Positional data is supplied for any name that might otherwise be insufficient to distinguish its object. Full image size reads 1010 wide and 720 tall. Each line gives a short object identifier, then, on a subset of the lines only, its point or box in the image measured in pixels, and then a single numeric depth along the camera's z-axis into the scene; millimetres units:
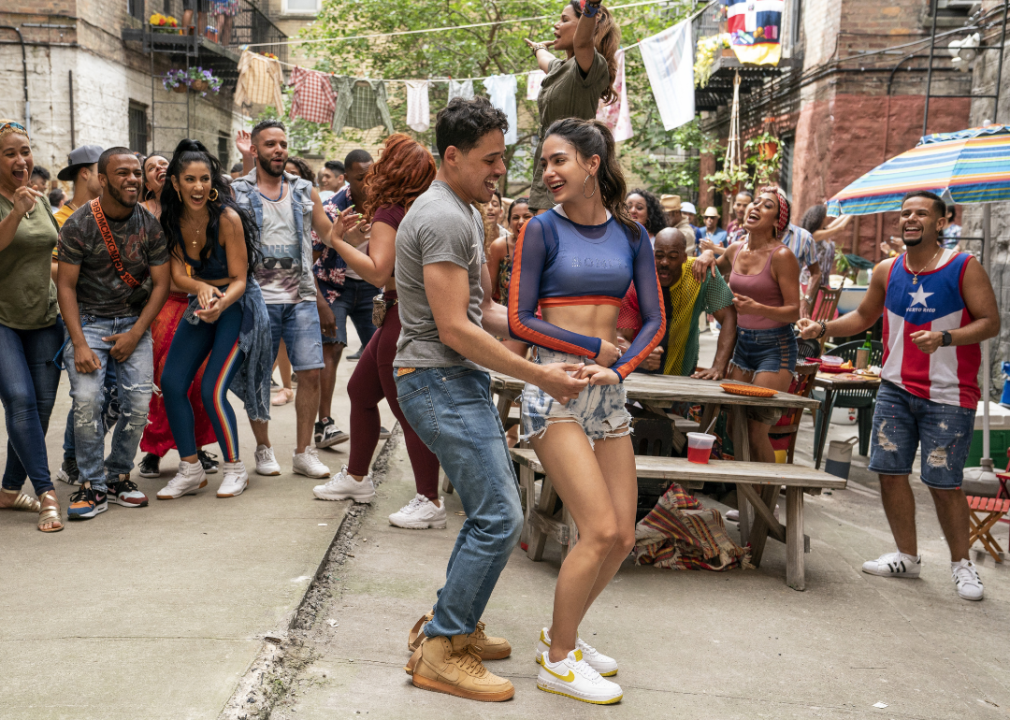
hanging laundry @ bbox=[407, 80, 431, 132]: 16188
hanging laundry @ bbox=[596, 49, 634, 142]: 12725
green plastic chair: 7578
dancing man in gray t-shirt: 2965
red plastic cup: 4719
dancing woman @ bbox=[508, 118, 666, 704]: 3115
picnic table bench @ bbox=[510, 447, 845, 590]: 4516
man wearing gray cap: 5668
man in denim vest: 5719
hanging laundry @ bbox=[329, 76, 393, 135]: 15641
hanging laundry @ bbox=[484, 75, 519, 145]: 15023
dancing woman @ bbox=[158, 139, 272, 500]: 5004
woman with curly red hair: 4543
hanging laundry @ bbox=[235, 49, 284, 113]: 14953
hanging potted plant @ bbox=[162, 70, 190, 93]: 17750
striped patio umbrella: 5336
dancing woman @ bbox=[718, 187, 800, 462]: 5598
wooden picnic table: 4852
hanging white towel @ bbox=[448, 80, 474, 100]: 15500
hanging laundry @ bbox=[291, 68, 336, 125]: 15191
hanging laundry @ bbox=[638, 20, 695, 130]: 12695
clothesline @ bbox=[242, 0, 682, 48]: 15980
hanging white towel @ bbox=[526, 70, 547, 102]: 14602
